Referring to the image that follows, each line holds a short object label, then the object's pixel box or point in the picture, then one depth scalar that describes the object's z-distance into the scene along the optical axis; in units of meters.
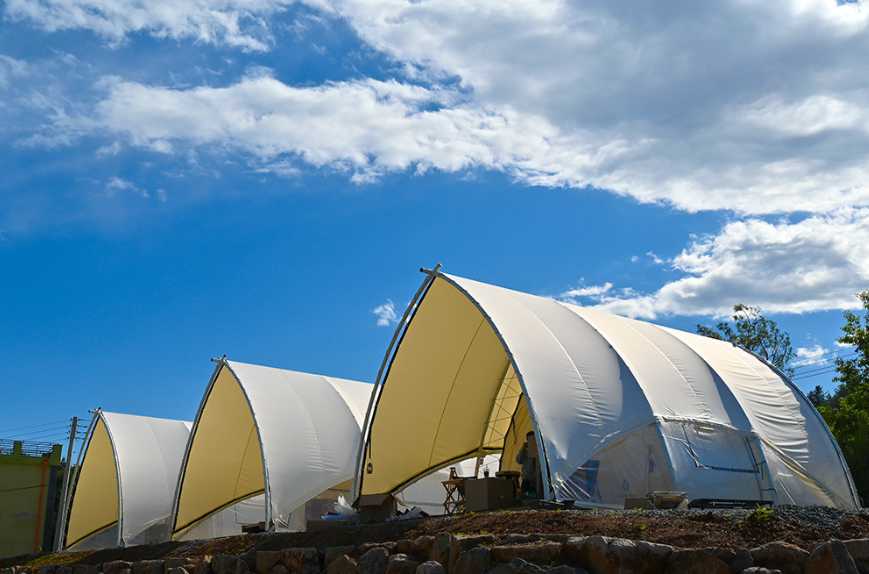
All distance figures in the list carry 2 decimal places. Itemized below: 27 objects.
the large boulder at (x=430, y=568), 10.49
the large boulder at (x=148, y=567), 15.70
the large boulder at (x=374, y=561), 11.45
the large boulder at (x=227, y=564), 13.66
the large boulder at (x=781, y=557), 7.91
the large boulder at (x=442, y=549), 10.66
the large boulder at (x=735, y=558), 8.09
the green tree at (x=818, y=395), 63.30
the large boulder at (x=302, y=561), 12.64
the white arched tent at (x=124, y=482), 30.67
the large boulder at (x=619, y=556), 8.63
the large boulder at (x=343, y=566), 11.85
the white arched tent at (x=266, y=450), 24.89
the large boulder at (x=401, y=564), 11.02
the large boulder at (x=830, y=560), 7.53
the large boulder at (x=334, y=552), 12.30
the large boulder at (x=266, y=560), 13.27
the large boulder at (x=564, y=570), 8.95
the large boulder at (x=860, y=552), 7.70
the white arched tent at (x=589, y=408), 17.17
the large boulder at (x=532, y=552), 9.42
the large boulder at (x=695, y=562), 8.18
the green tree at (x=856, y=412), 32.34
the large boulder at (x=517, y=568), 9.32
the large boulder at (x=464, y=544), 10.46
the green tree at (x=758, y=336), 49.69
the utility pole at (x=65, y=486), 33.06
